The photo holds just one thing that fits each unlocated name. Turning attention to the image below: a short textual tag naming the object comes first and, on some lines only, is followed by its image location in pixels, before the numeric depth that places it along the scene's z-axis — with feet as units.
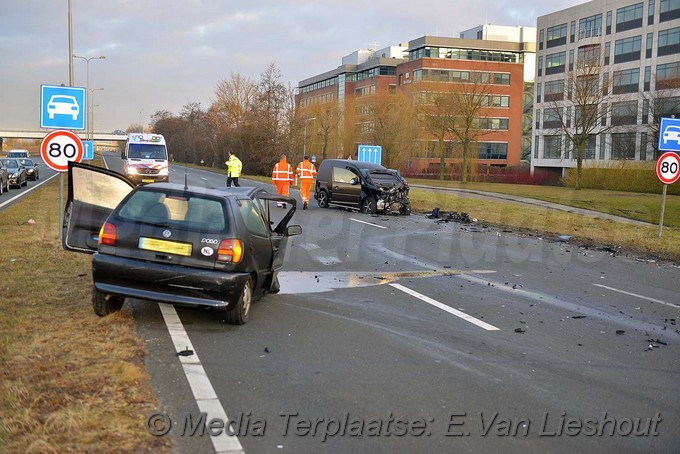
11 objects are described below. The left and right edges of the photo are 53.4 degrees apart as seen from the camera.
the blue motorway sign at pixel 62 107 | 46.60
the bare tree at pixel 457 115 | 197.77
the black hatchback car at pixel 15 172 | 108.68
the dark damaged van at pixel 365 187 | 75.15
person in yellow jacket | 90.38
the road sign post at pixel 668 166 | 56.59
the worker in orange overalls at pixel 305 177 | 78.69
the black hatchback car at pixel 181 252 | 22.71
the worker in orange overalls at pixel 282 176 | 76.64
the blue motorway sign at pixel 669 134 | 57.00
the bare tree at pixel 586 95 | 168.25
